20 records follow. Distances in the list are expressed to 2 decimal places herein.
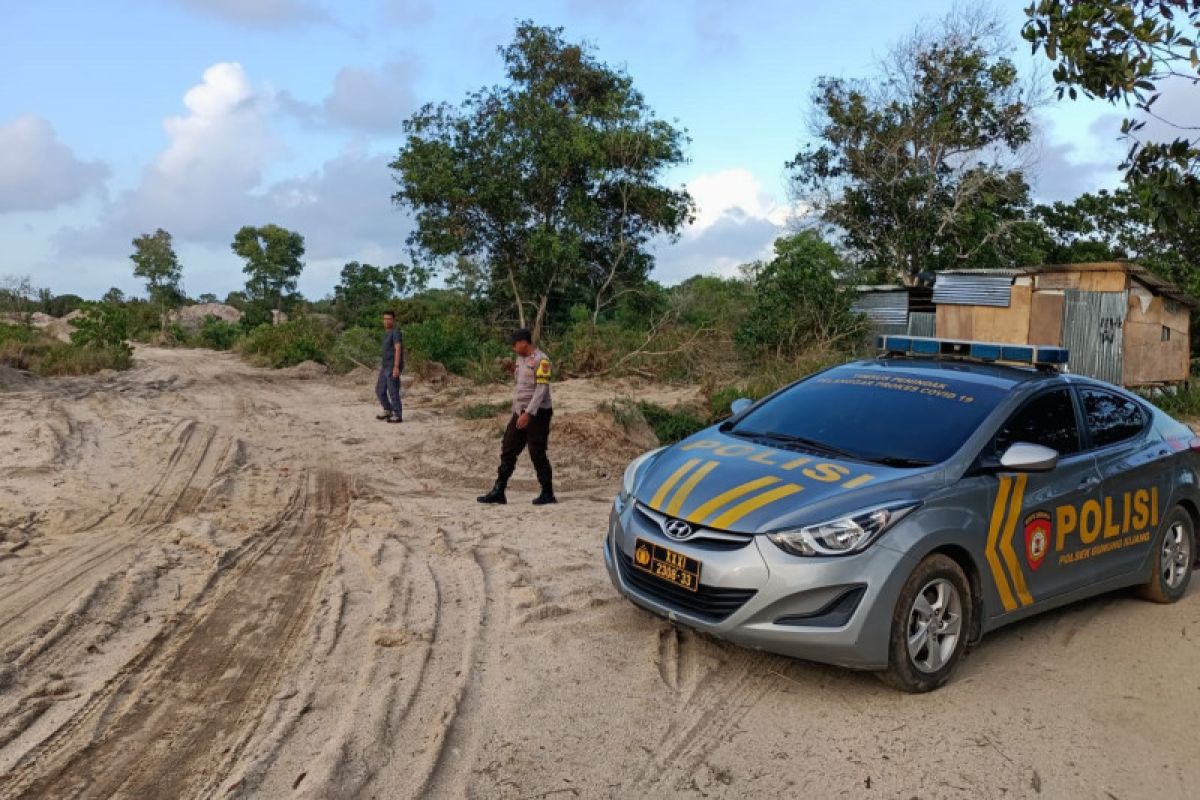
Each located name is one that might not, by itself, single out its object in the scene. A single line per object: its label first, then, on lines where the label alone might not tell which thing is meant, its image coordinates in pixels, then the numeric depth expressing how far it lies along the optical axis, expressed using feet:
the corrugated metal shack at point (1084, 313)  59.98
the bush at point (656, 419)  40.45
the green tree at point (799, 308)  62.69
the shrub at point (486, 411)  45.32
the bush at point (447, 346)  67.31
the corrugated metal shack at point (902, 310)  67.51
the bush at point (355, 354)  73.26
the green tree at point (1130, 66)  19.95
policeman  26.89
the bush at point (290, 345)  78.64
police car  13.28
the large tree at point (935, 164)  74.84
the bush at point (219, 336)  117.60
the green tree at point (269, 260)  166.30
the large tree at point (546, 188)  70.69
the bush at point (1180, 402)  59.88
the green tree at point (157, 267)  165.27
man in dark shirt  45.47
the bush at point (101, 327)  70.38
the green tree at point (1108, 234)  88.33
